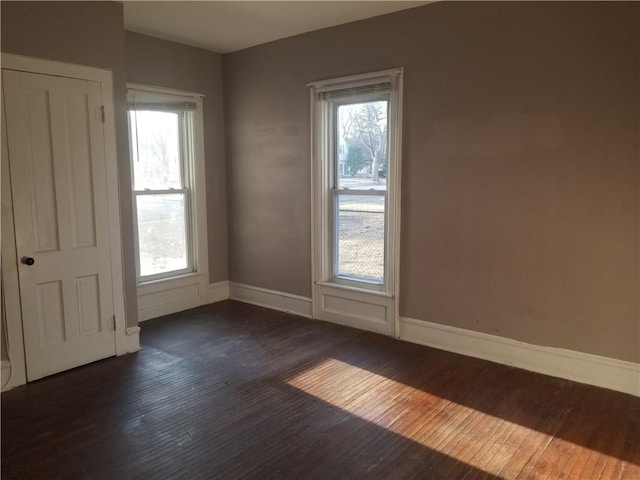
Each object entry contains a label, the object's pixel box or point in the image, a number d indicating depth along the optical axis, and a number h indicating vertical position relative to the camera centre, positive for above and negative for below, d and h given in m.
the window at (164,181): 4.43 +0.06
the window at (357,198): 3.94 -0.11
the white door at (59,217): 3.08 -0.21
